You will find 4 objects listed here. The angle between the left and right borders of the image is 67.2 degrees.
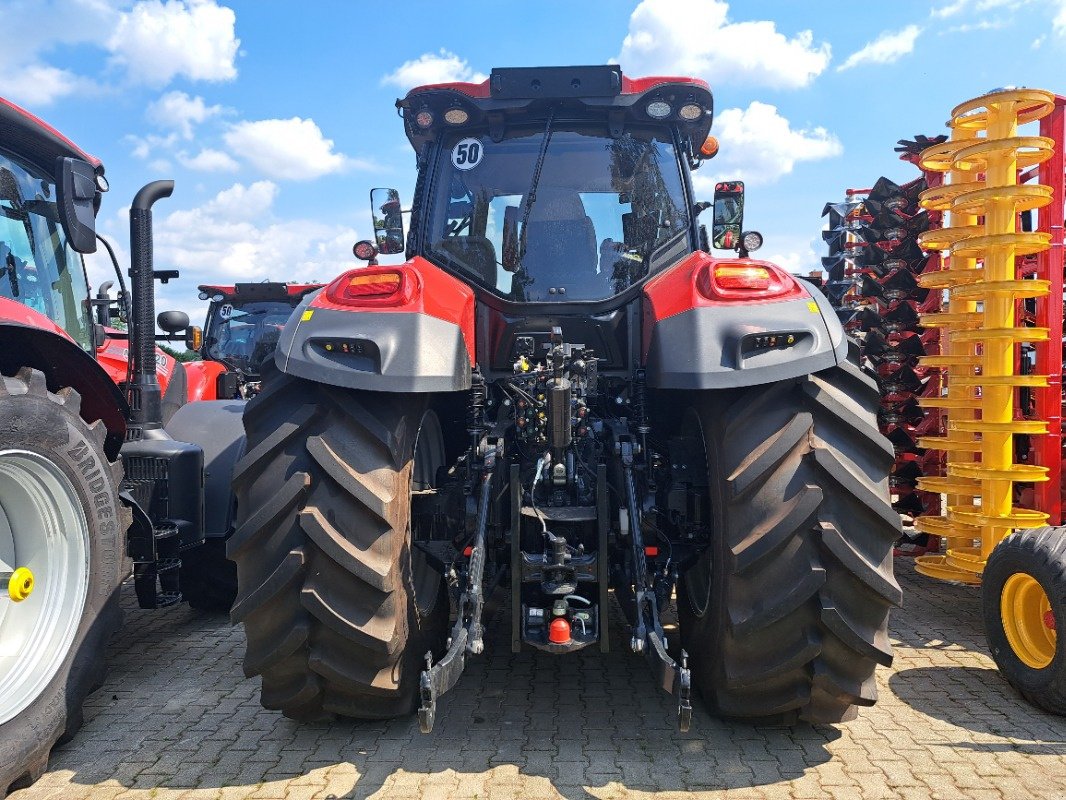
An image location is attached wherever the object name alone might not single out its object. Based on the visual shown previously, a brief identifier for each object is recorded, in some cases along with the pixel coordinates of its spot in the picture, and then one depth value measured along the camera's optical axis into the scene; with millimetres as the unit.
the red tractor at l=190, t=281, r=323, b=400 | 9836
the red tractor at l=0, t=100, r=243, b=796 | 2789
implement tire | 3062
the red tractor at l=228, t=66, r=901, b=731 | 2545
